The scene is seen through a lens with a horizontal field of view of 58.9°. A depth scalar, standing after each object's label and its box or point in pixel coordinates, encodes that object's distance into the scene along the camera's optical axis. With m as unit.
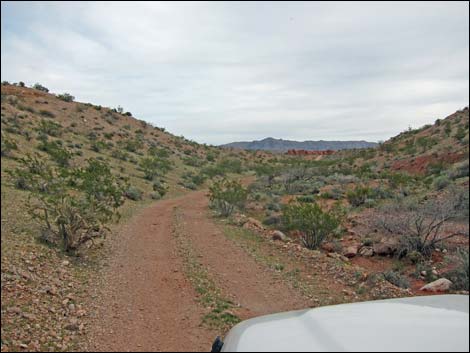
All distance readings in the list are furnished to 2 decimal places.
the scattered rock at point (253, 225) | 13.94
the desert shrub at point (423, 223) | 10.67
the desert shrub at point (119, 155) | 30.64
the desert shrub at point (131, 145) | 37.99
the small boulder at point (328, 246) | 12.04
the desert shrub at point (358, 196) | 18.28
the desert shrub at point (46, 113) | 40.66
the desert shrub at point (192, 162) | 41.62
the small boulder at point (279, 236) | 12.23
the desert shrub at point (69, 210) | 9.39
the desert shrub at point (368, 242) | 12.10
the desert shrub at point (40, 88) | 54.94
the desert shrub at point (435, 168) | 23.60
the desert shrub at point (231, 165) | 43.13
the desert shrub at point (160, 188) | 22.38
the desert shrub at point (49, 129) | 28.70
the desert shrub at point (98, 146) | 30.84
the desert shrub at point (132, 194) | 19.70
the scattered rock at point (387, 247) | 11.22
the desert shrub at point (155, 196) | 21.39
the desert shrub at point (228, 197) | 16.75
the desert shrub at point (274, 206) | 17.84
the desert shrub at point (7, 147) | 16.80
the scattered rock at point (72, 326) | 5.72
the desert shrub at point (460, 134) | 30.64
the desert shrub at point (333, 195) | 20.16
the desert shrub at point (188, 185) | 27.74
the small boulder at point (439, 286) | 8.03
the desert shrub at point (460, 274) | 7.86
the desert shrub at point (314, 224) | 11.77
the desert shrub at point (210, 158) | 49.57
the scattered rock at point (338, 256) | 10.74
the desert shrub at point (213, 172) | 34.46
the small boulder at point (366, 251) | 11.43
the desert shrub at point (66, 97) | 52.38
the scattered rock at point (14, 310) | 5.86
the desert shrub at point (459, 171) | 18.95
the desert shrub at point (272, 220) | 15.34
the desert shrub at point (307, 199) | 19.24
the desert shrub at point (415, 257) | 10.30
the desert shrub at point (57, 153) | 20.91
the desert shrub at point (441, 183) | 17.96
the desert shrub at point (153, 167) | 26.69
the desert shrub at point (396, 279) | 8.55
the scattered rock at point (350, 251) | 11.50
